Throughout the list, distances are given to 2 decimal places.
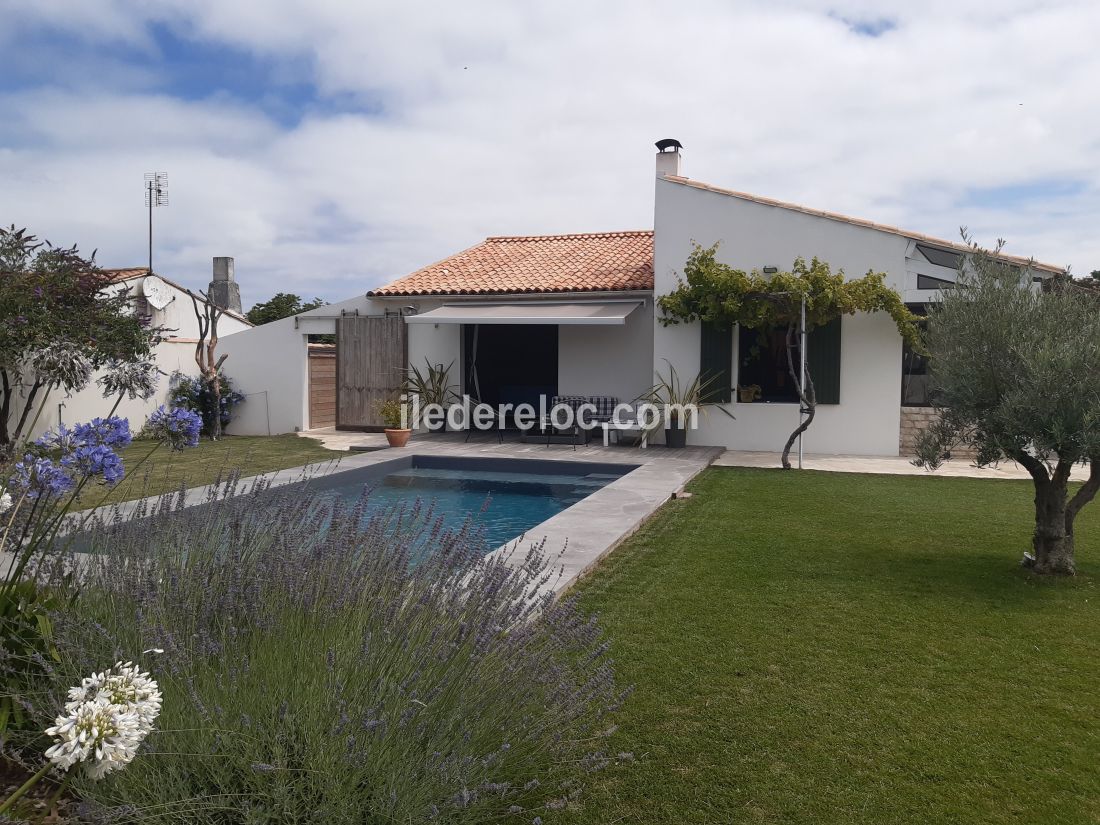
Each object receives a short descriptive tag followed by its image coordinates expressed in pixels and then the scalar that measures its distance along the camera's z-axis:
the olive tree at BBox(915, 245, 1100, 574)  7.52
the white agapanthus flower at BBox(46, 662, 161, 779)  1.88
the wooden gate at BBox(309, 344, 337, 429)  24.39
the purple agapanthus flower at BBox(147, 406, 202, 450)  4.58
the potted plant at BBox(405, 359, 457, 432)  22.19
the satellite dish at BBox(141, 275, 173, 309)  27.73
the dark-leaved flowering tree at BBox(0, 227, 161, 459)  16.58
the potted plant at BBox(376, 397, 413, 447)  21.03
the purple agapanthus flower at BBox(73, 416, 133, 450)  4.42
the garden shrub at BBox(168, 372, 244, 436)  22.50
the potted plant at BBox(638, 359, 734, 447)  19.20
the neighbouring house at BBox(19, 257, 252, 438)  20.22
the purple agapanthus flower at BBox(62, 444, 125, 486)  4.07
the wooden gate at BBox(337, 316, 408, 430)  23.14
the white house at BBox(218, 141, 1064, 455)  18.25
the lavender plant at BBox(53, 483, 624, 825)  3.01
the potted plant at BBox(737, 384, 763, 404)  19.33
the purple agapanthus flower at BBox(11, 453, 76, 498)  3.94
